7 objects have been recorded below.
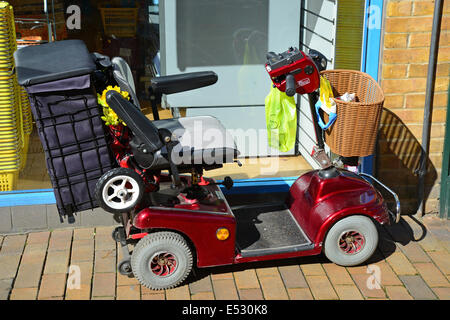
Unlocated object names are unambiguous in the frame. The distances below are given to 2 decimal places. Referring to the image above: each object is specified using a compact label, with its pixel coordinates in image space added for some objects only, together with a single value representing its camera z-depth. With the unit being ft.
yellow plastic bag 13.02
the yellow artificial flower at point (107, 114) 11.76
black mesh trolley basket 11.21
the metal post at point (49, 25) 14.76
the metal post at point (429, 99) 14.69
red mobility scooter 11.89
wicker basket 12.38
